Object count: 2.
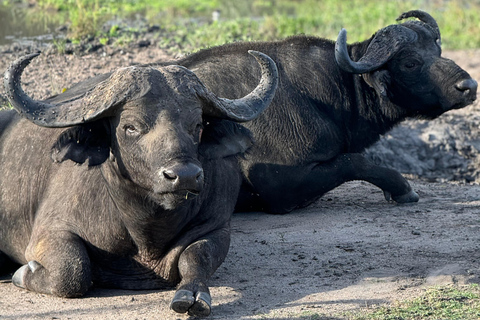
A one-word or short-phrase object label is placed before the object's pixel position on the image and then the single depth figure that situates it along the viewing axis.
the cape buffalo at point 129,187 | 9.62
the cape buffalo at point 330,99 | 14.87
